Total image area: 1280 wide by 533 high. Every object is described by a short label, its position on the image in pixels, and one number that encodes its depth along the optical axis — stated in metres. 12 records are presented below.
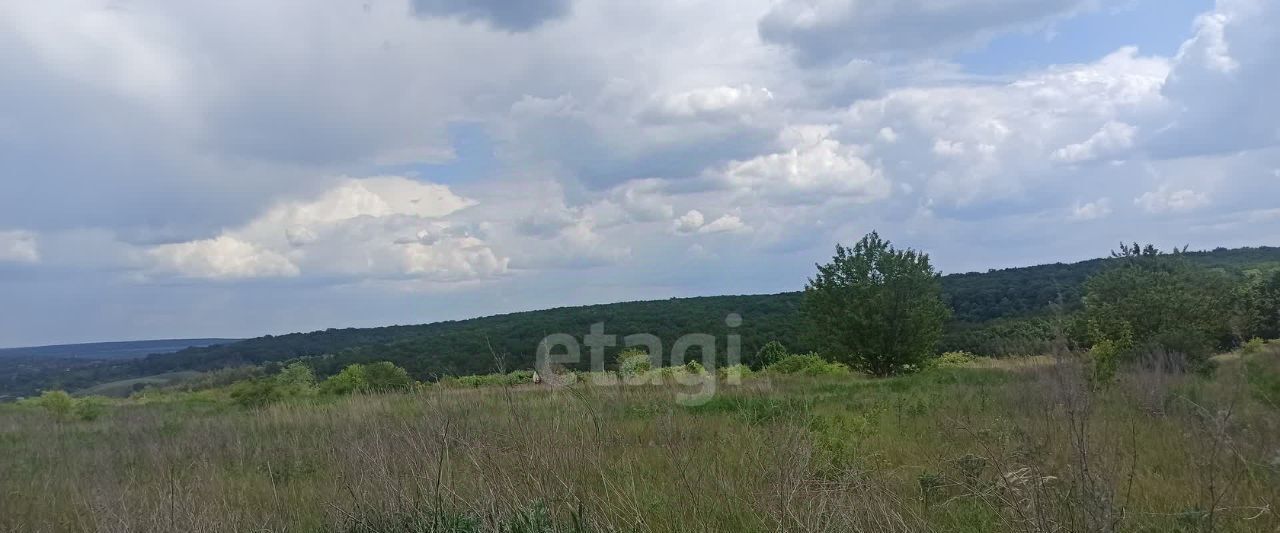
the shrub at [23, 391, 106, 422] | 19.95
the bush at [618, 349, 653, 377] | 17.17
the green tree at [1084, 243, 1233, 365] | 14.78
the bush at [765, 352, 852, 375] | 24.80
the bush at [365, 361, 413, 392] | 20.65
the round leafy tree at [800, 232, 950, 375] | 23.25
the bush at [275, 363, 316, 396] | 22.58
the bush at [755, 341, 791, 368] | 28.61
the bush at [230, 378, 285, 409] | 19.34
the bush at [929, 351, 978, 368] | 29.34
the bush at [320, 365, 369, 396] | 22.34
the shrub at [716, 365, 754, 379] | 13.94
